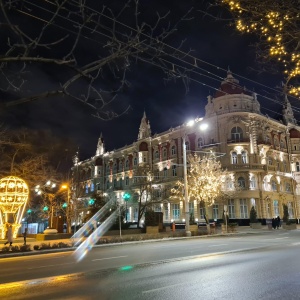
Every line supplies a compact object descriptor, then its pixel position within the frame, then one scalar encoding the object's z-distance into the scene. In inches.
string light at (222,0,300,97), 333.1
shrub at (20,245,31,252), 787.8
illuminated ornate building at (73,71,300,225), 2055.9
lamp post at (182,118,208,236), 1167.6
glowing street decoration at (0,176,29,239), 1141.7
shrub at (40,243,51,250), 827.3
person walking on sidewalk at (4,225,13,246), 883.4
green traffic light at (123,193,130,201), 1197.5
